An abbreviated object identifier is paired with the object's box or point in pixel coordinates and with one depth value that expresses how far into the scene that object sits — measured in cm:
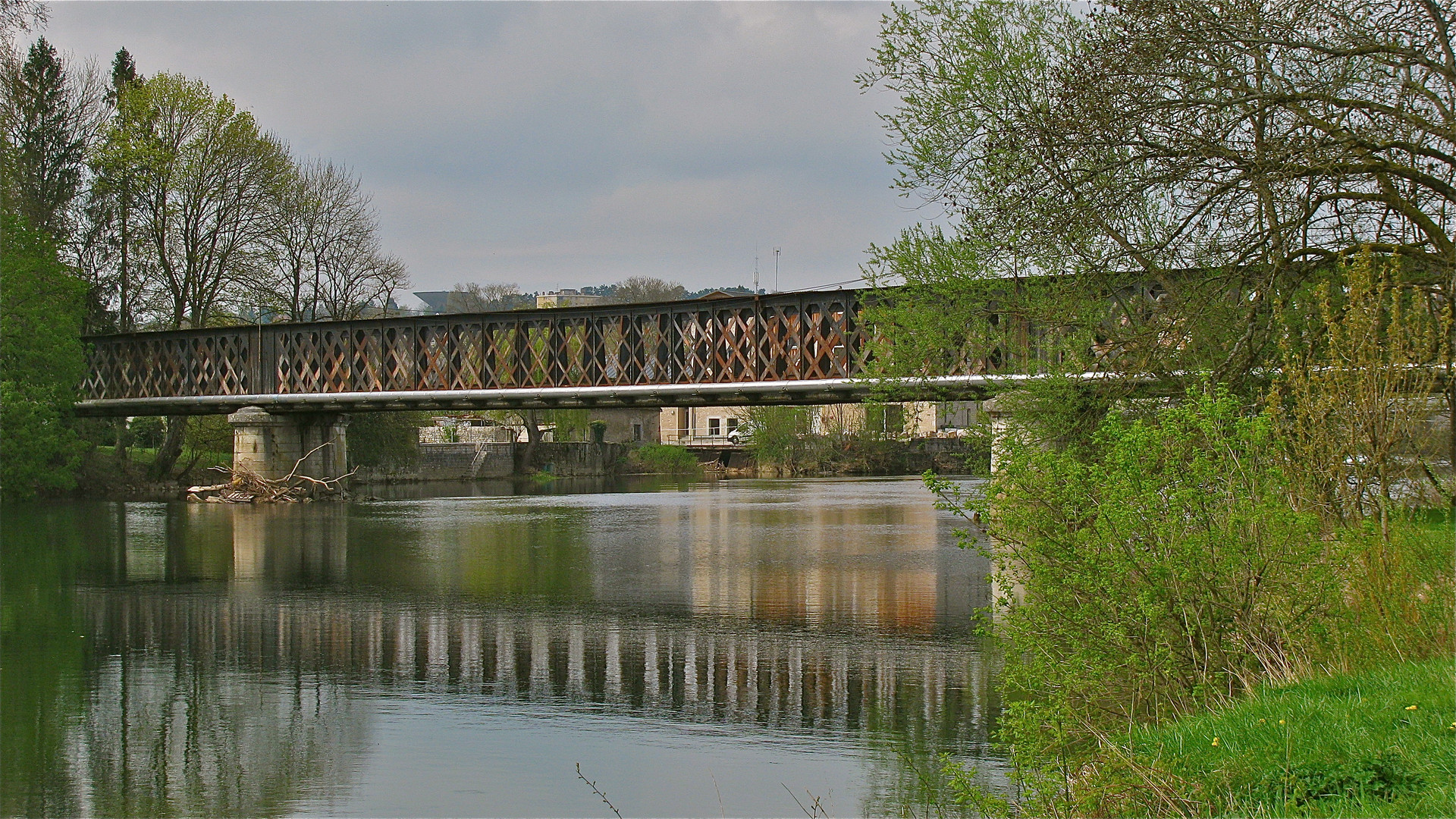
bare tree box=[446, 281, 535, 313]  10506
